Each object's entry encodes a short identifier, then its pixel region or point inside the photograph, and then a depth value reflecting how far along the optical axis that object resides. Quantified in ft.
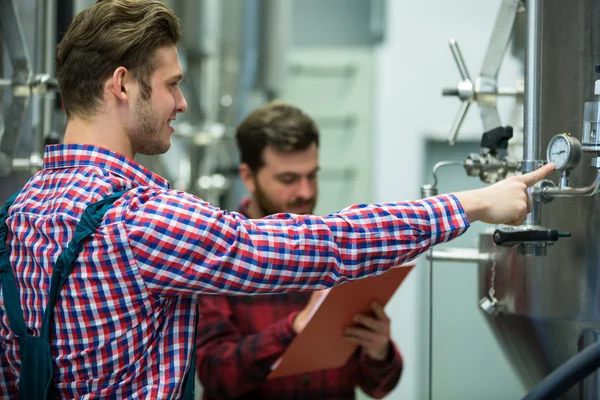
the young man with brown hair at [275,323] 9.95
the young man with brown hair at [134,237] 7.57
